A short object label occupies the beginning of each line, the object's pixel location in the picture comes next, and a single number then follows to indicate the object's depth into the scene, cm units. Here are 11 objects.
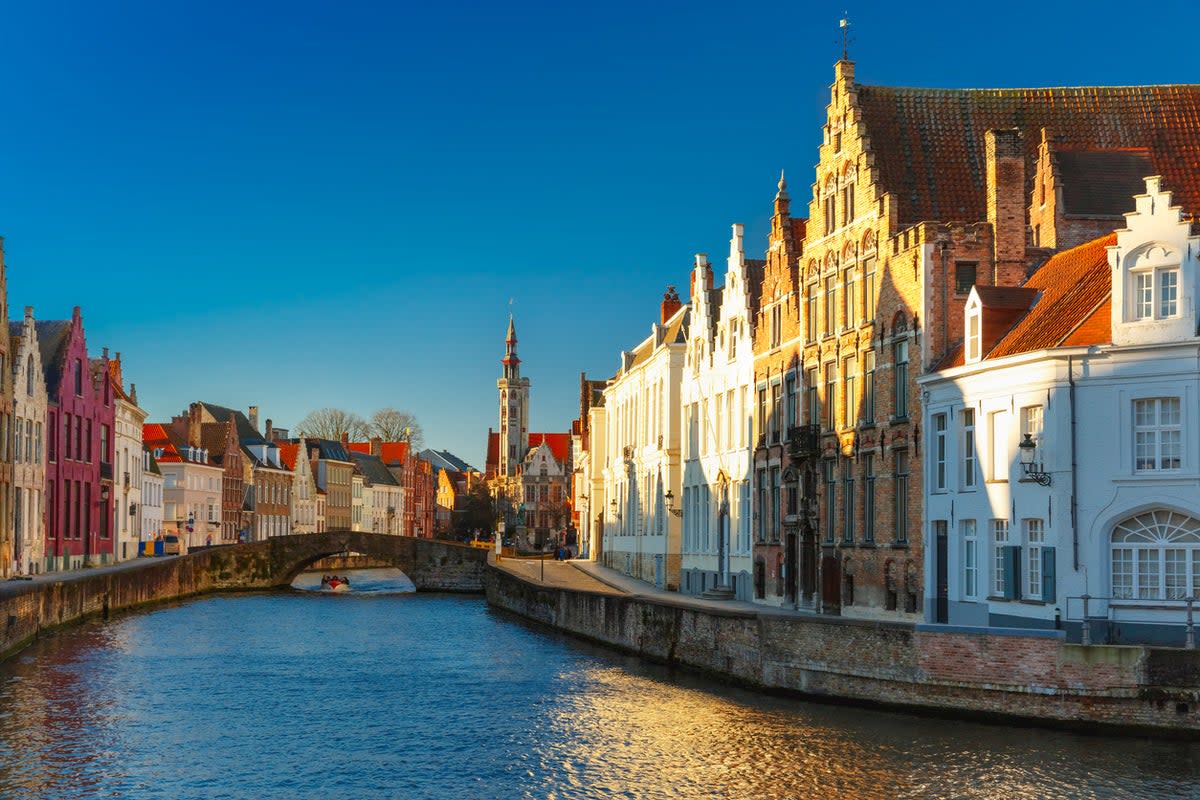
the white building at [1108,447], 2581
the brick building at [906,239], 3291
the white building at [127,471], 6925
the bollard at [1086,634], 2497
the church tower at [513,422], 16400
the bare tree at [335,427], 13375
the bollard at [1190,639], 2364
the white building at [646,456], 5391
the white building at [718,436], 4528
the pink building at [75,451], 5650
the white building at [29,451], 5022
